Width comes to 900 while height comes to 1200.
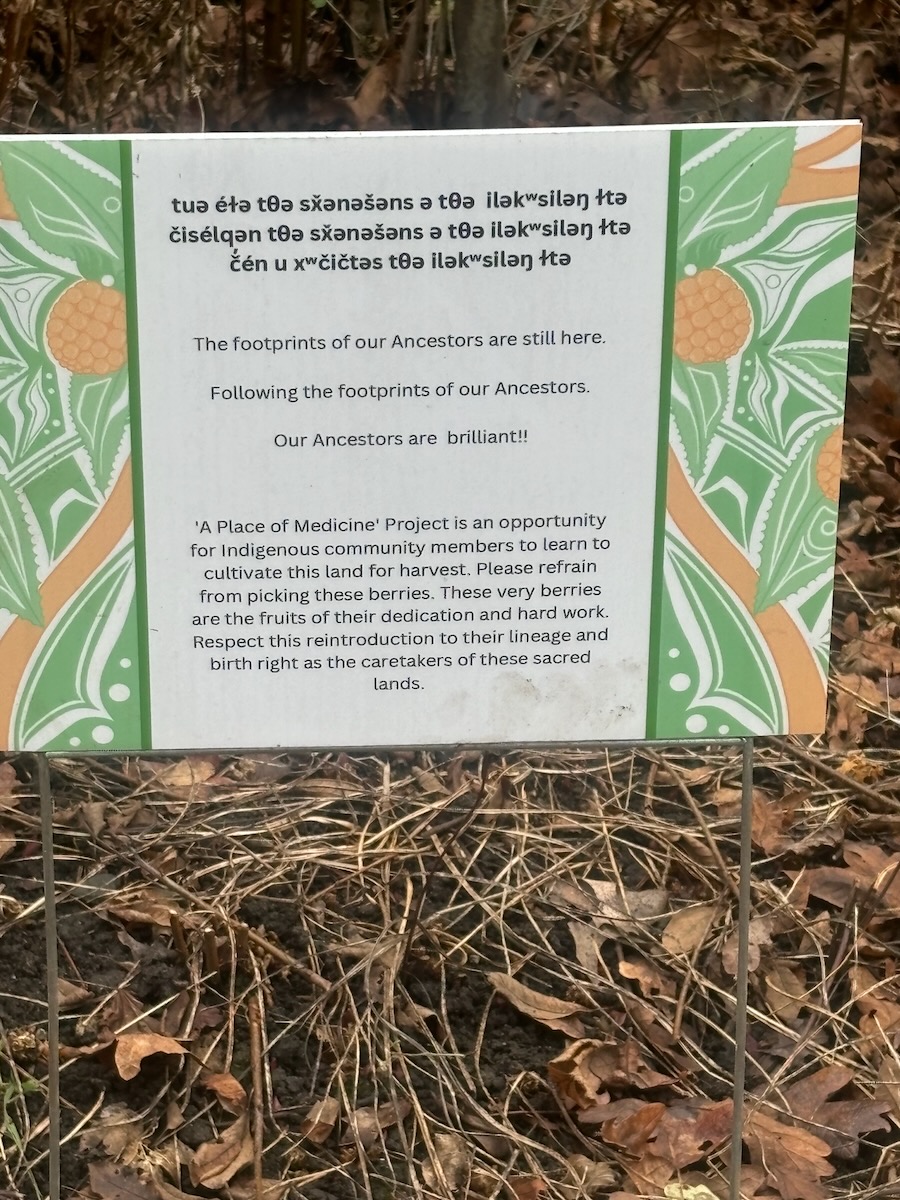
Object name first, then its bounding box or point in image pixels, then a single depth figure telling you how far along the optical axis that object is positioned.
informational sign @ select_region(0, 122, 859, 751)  1.14
